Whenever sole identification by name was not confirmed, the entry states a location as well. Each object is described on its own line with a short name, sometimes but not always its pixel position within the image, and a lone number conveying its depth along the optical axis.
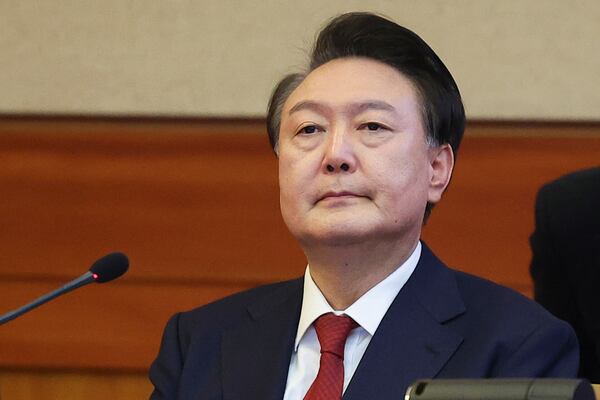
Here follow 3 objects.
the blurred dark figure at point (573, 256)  6.65
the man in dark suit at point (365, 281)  6.31
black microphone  6.31
